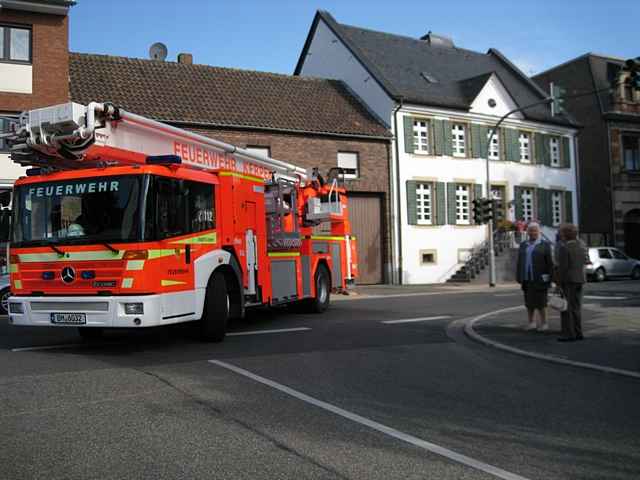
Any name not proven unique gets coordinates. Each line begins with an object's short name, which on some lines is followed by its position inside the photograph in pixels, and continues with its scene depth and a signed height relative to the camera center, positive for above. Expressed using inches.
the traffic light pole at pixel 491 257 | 987.3 +8.1
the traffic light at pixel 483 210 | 961.5 +75.0
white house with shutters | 1159.6 +231.1
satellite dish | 1186.6 +386.2
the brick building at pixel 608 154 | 1457.9 +233.7
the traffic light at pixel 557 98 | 809.5 +197.5
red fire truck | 332.2 +23.2
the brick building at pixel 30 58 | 812.0 +265.7
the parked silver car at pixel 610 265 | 1147.3 -9.2
